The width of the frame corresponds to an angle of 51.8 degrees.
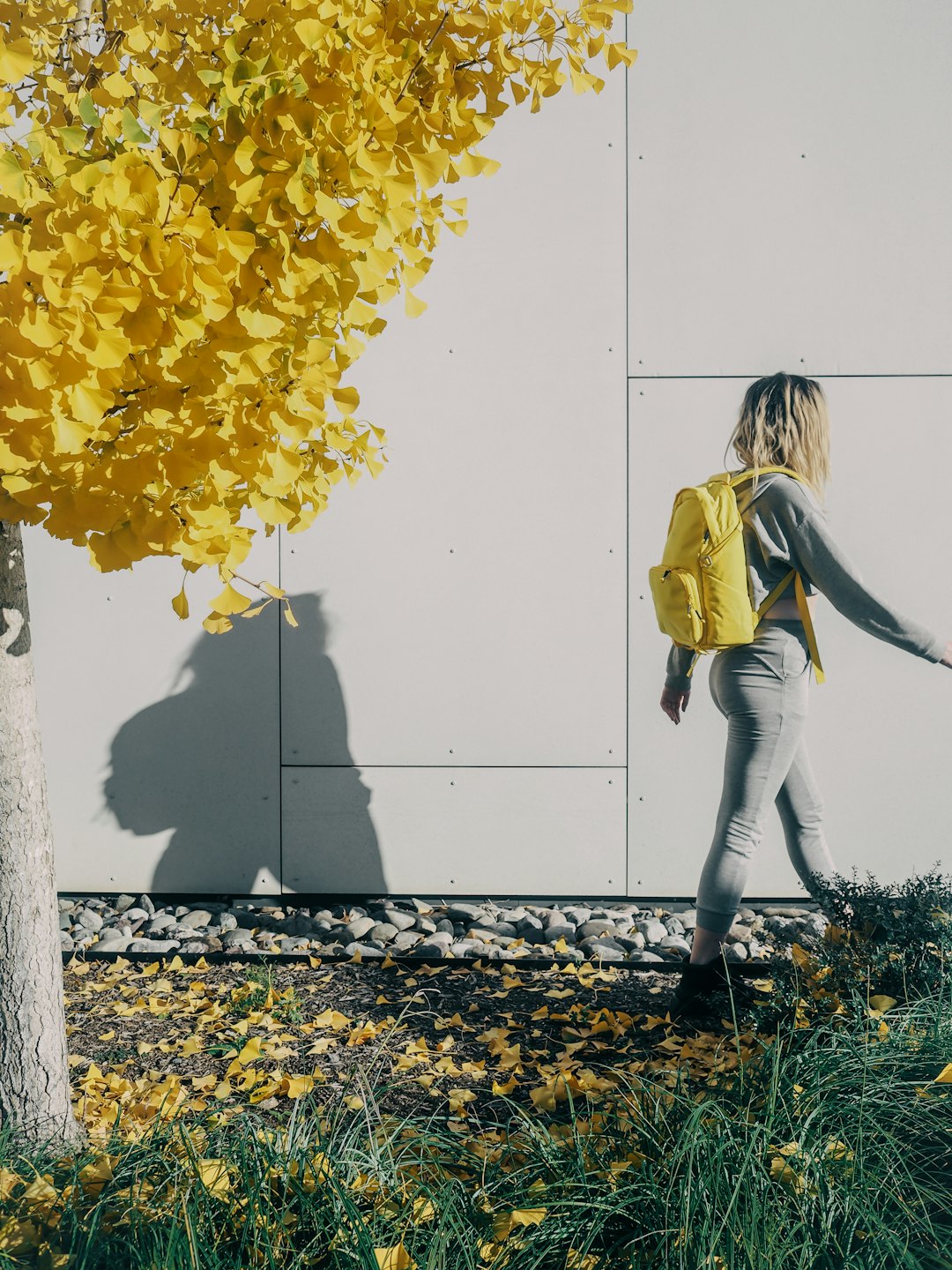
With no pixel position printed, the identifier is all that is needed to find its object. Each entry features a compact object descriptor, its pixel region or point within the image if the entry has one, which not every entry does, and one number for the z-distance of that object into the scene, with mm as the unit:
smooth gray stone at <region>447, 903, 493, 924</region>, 4234
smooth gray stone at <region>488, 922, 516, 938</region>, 4059
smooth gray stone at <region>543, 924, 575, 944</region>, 3994
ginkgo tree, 1370
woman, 2971
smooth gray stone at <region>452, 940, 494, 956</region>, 3777
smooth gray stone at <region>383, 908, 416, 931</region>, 4156
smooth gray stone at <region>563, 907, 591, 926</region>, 4184
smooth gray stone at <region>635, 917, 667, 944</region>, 3967
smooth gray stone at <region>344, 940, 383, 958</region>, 3732
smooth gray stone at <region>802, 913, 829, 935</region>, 3927
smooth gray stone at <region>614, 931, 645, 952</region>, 3861
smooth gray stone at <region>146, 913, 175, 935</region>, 4172
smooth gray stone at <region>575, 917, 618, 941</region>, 4012
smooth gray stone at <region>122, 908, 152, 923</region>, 4281
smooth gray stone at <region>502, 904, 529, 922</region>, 4227
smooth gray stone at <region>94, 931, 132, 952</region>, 3873
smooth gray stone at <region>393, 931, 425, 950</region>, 3936
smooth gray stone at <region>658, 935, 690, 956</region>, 3843
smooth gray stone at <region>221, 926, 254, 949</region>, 3994
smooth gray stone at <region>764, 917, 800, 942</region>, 3039
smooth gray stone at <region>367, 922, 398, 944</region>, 4012
